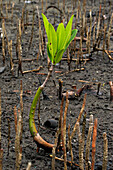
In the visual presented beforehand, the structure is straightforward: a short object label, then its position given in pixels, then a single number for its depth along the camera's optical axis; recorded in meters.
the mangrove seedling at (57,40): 1.73
